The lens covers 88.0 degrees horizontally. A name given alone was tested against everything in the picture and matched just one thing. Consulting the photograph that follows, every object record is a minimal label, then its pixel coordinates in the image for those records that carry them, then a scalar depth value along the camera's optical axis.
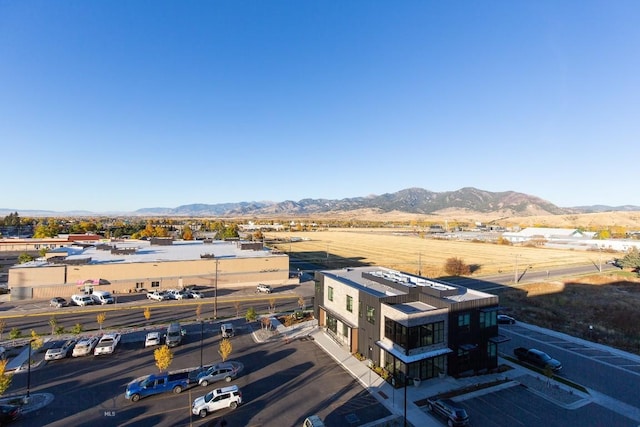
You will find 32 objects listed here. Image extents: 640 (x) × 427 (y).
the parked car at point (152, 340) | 33.50
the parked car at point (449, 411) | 20.33
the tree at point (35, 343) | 31.11
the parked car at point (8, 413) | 20.42
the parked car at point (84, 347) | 31.05
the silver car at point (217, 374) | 25.91
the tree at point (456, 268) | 74.94
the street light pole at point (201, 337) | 34.16
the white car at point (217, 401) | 21.97
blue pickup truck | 23.75
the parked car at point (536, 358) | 29.00
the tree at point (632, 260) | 75.62
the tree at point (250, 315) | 40.27
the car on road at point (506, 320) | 41.84
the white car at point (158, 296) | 51.58
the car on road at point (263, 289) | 57.75
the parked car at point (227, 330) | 36.41
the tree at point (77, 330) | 36.47
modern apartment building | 26.42
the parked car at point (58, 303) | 47.60
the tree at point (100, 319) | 37.66
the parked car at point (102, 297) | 49.22
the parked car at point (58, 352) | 30.32
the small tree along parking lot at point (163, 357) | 25.45
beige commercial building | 52.41
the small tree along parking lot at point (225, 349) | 28.55
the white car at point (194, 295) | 53.04
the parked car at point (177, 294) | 52.33
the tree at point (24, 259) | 65.07
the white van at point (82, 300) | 48.22
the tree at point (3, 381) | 21.50
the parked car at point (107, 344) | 31.28
